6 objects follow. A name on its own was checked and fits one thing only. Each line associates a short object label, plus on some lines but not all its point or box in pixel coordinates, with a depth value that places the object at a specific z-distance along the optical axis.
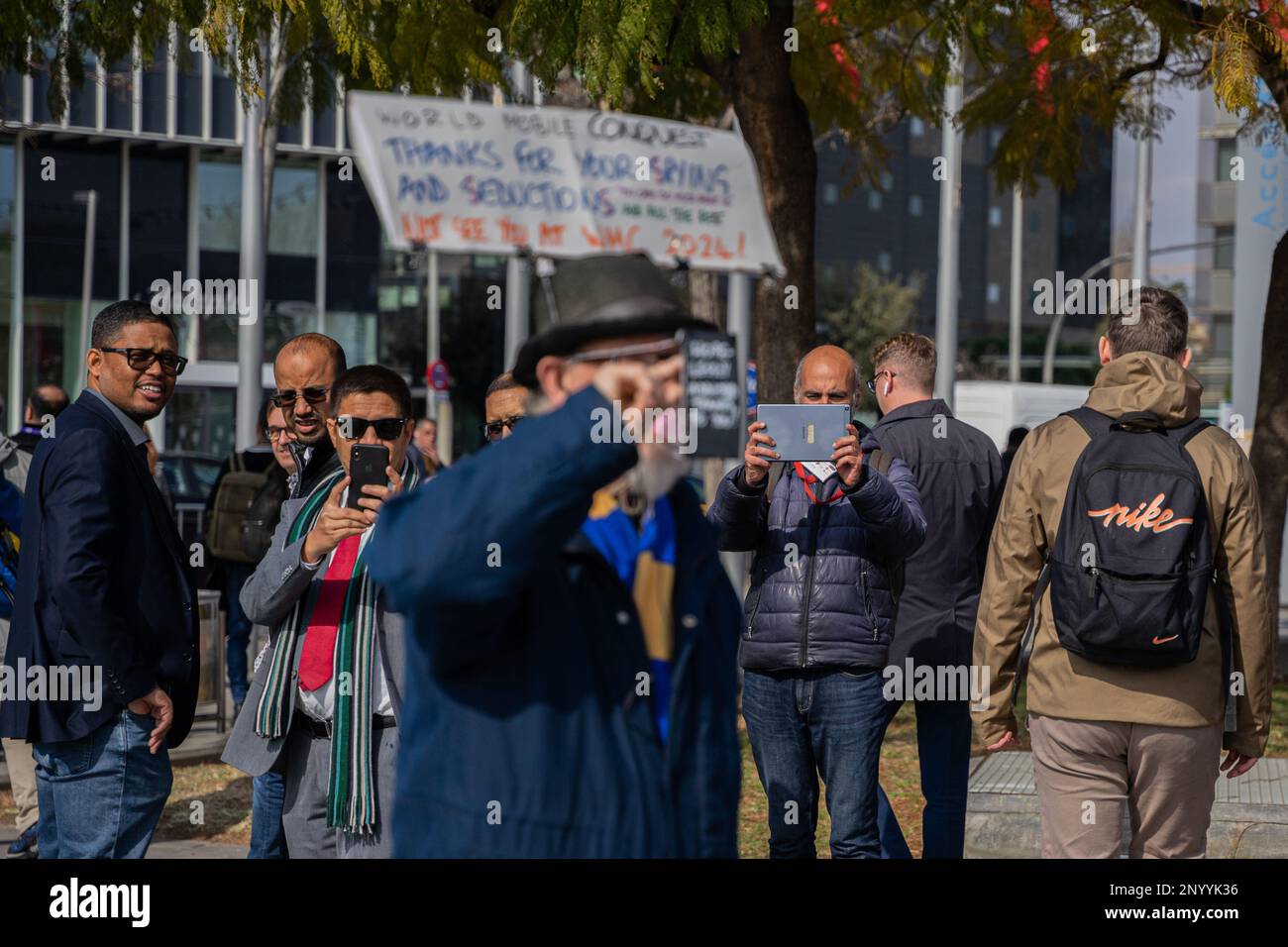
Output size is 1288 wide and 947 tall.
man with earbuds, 5.71
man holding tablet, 5.21
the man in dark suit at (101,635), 4.33
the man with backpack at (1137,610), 4.39
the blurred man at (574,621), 2.23
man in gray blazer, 4.23
